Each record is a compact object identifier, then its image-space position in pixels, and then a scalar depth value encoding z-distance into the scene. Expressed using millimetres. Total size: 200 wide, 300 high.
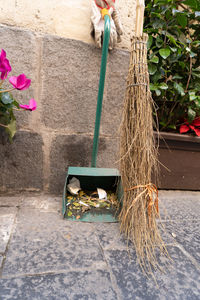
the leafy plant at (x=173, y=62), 1496
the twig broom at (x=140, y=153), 939
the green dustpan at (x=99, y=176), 1113
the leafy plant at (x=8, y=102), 941
